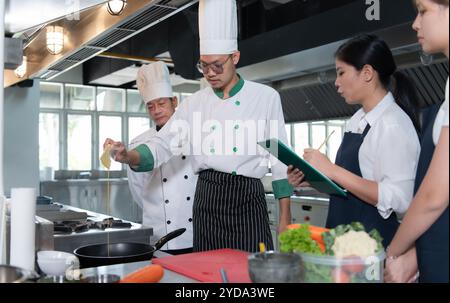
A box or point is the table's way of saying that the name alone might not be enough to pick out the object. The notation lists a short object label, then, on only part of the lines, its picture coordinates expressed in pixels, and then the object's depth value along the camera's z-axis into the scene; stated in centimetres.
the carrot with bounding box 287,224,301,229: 115
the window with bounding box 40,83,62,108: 1004
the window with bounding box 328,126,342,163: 679
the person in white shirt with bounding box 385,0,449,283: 103
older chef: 257
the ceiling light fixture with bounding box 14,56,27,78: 519
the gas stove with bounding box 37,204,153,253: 203
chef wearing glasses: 192
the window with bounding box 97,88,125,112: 1037
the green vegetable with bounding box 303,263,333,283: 103
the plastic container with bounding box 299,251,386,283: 102
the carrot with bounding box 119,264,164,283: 114
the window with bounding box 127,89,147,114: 1088
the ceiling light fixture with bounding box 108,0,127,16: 308
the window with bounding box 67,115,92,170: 1011
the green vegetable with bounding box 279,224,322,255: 108
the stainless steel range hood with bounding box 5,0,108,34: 258
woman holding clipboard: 144
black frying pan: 155
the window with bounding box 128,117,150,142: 1091
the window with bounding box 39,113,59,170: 984
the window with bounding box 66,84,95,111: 1024
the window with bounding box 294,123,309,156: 768
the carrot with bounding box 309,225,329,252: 111
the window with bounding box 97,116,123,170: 1052
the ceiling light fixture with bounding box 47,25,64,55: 410
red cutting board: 127
